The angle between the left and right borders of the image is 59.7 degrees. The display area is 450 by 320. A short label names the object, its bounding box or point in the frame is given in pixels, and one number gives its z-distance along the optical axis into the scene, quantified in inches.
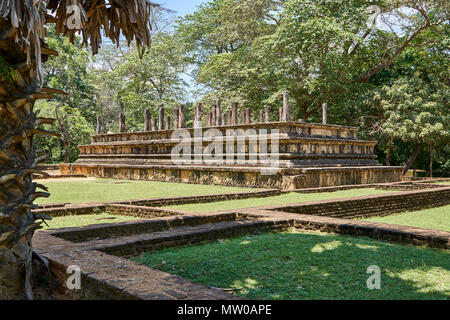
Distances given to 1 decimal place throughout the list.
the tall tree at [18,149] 136.8
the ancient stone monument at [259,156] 487.8
